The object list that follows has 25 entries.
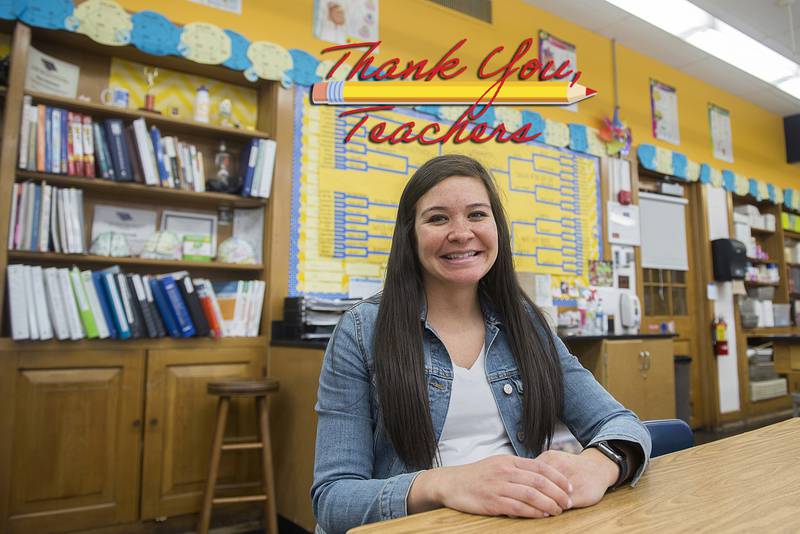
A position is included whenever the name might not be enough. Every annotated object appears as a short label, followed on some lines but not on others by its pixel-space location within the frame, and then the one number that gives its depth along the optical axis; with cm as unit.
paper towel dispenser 555
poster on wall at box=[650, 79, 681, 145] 544
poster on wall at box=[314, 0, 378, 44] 356
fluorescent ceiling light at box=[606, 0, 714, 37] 375
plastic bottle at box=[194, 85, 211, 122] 312
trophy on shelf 312
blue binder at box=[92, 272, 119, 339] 266
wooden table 69
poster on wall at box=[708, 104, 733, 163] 607
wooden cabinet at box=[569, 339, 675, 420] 344
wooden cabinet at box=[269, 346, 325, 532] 259
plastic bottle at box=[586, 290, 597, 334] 440
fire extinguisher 550
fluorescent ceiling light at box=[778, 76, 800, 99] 519
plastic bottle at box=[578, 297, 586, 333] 436
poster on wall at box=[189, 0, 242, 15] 320
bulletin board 335
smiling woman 93
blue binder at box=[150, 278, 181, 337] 279
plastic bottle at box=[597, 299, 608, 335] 442
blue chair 124
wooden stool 257
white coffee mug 293
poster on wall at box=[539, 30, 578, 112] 465
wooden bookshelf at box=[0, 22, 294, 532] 252
